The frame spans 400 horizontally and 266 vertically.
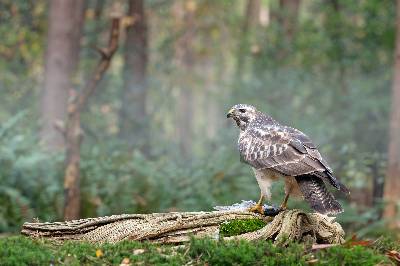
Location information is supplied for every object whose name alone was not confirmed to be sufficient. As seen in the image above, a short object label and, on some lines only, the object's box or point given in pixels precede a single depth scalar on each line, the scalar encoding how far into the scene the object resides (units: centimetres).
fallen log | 625
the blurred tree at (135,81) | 2134
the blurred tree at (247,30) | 2473
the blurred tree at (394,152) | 1416
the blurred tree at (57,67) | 1780
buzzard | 670
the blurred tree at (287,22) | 2402
